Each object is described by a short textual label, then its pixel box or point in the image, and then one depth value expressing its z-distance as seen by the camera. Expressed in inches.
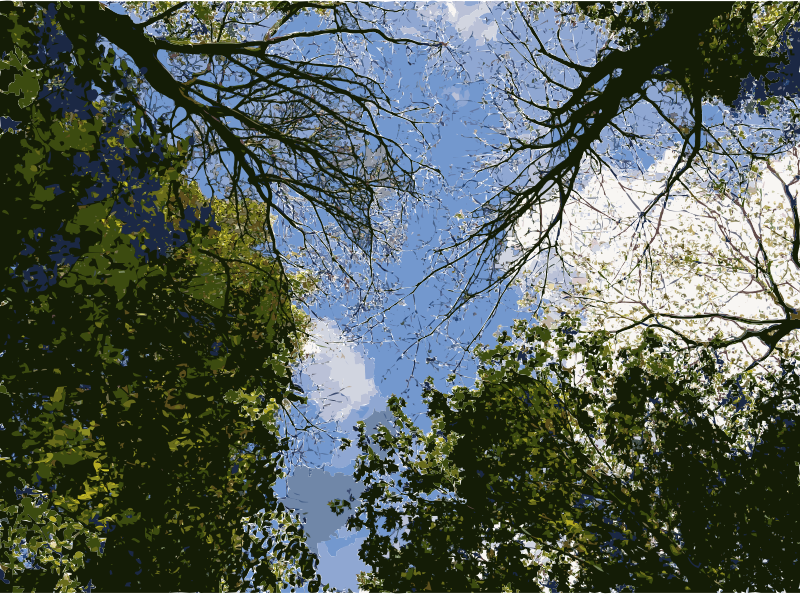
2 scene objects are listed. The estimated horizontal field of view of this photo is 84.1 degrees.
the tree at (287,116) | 235.1
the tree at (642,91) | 215.0
